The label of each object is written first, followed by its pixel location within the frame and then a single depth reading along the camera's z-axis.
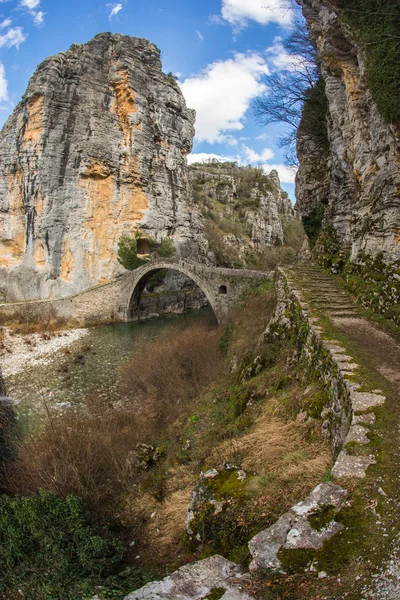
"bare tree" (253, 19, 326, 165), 16.12
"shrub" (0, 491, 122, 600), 4.21
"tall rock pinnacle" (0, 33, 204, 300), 32.91
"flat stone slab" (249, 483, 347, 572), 2.75
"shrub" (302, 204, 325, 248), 17.21
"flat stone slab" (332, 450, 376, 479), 3.34
